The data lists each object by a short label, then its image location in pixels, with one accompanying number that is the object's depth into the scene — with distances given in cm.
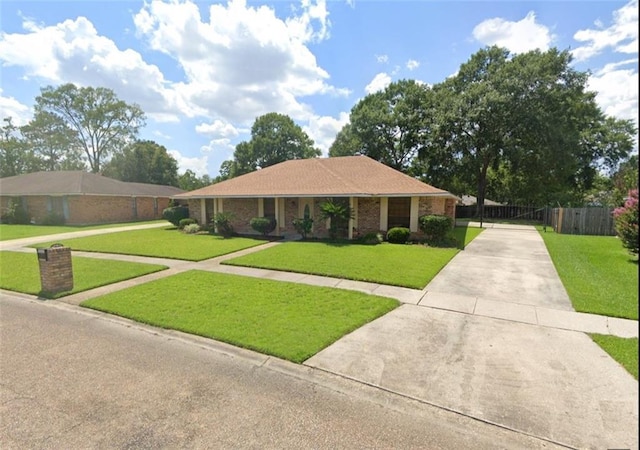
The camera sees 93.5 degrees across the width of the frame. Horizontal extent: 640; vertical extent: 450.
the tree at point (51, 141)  4397
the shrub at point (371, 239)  1462
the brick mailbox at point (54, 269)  704
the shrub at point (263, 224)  1661
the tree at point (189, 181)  5656
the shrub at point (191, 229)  1860
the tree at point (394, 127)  3259
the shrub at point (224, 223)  1717
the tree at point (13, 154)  4253
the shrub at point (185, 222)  1977
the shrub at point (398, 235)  1470
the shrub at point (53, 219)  2370
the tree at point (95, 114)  4328
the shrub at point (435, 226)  1431
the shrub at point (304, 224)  1585
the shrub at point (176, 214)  2089
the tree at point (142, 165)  4475
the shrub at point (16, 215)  2458
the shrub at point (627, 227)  909
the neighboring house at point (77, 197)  2423
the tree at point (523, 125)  2653
